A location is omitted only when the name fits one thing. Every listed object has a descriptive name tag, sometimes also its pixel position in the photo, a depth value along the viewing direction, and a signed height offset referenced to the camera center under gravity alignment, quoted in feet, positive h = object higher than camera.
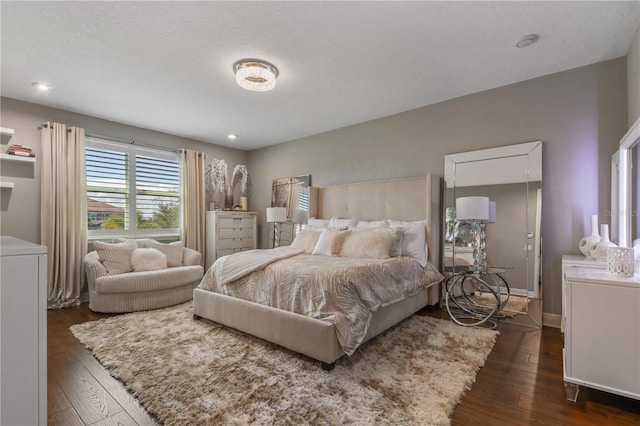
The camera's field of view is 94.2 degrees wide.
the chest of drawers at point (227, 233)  16.75 -1.20
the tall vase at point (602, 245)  7.99 -0.88
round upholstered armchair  11.34 -2.55
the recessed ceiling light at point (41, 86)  10.42 +4.54
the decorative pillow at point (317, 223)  14.54 -0.51
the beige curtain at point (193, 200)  16.49 +0.71
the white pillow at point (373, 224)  12.64 -0.49
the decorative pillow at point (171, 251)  13.98 -1.82
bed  7.20 -2.71
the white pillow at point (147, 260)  12.60 -2.04
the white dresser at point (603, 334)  5.49 -2.34
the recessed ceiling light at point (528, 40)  7.85 +4.66
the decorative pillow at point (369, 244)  10.28 -1.13
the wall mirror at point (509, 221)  10.10 -0.33
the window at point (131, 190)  13.85 +1.17
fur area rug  5.43 -3.68
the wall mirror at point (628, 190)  7.19 +0.59
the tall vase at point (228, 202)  18.69 +0.68
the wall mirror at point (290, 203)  16.78 +0.55
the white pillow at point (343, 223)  13.57 -0.48
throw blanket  9.27 -1.67
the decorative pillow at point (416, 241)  11.00 -1.07
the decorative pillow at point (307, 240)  12.19 -1.14
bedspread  7.27 -2.03
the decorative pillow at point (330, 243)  11.04 -1.14
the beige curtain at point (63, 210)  12.07 +0.12
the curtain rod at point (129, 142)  13.71 +3.54
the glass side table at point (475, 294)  10.23 -3.04
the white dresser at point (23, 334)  3.49 -1.48
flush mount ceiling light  8.96 +4.21
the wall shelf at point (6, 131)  11.04 +3.04
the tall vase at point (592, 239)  8.63 -0.79
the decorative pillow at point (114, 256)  12.03 -1.80
